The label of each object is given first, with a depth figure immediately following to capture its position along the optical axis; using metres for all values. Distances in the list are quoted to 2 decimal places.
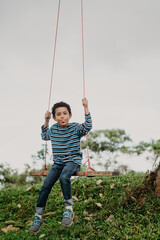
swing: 3.38
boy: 3.67
